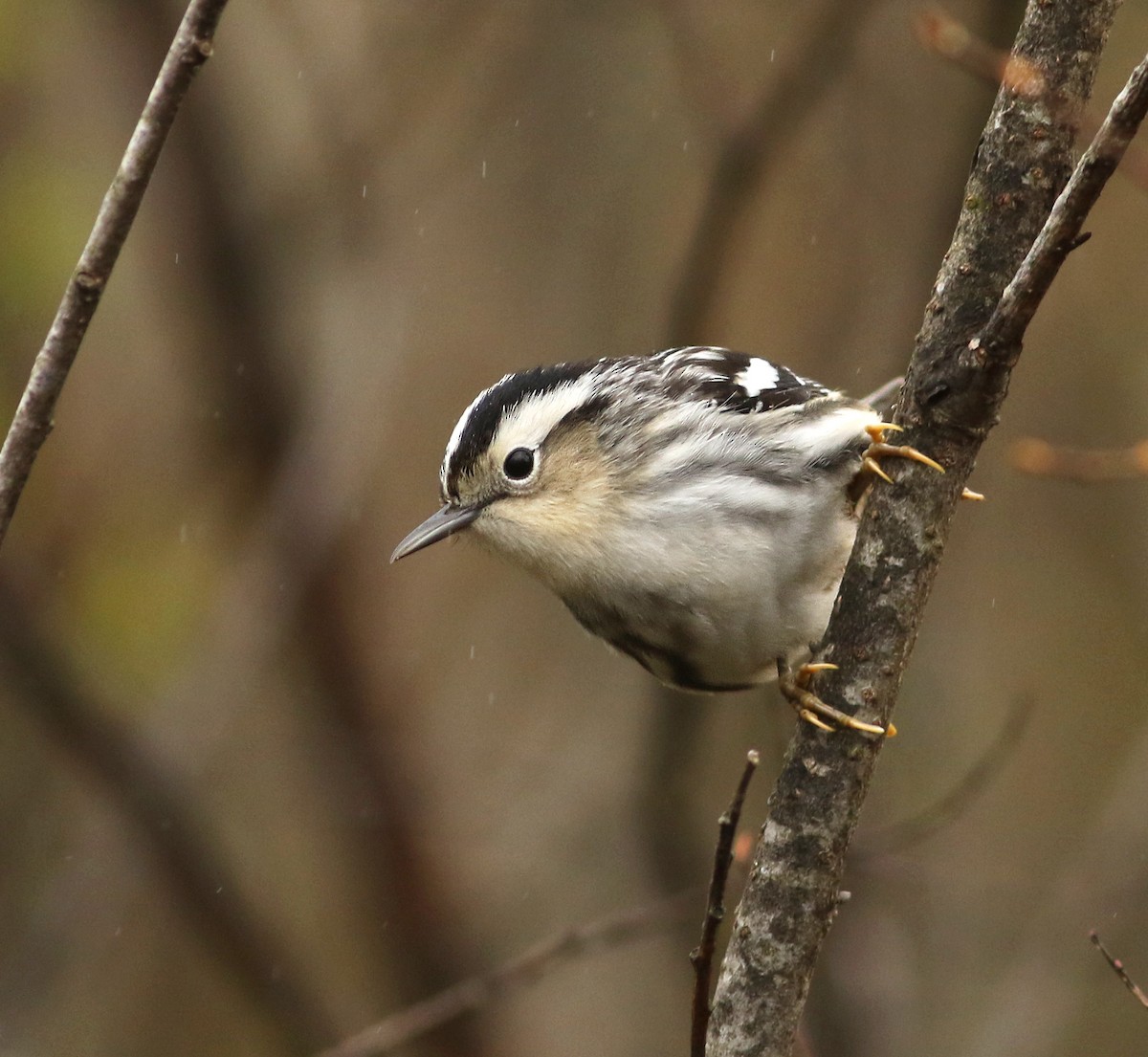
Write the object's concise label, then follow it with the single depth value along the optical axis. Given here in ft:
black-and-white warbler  26.61
